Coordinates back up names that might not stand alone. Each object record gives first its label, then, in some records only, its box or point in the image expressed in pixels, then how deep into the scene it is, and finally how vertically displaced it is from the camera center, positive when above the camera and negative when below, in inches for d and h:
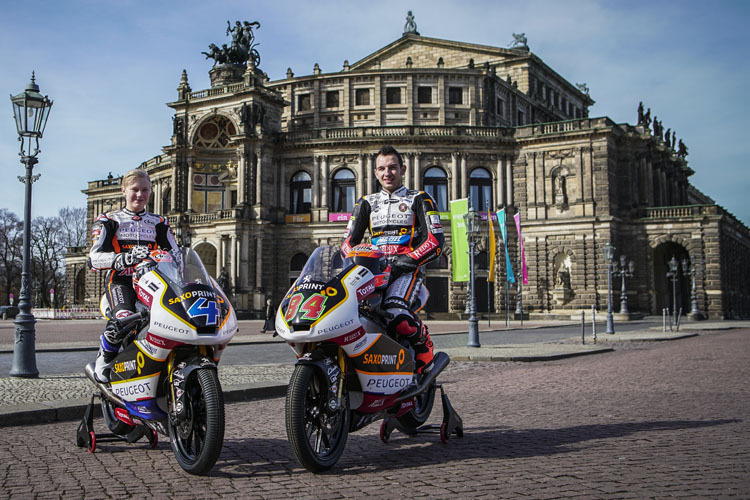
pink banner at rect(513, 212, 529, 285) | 1680.6 +119.7
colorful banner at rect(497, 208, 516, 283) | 1496.1 +133.5
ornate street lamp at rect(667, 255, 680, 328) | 1659.7 +58.3
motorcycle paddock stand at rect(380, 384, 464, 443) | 232.2 -43.7
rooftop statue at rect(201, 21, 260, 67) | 2134.1 +722.4
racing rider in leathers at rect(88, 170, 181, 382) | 220.4 +16.6
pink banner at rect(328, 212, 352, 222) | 1927.4 +206.9
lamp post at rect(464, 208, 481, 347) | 707.4 +24.7
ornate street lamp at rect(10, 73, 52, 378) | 414.3 +47.0
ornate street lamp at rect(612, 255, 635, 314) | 1706.4 +48.4
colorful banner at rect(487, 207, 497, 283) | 1429.9 +92.1
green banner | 1315.2 +99.6
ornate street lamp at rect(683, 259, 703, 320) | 1793.8 -15.4
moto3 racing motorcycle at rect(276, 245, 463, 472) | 184.2 -17.4
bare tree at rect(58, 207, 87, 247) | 3147.1 +291.8
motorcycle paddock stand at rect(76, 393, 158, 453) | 221.0 -44.5
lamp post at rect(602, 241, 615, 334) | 1051.9 +4.3
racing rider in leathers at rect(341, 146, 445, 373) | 230.4 +22.6
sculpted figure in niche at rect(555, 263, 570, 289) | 1818.4 +36.4
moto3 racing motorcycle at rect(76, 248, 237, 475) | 183.5 -17.6
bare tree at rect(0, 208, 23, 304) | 2859.3 +187.2
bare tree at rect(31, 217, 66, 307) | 2942.9 +140.9
